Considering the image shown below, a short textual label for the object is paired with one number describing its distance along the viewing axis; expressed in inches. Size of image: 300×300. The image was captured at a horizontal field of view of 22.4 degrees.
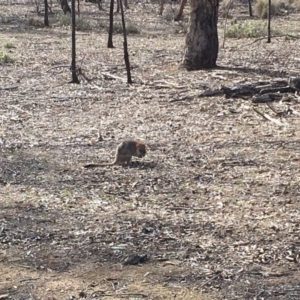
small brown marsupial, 275.4
